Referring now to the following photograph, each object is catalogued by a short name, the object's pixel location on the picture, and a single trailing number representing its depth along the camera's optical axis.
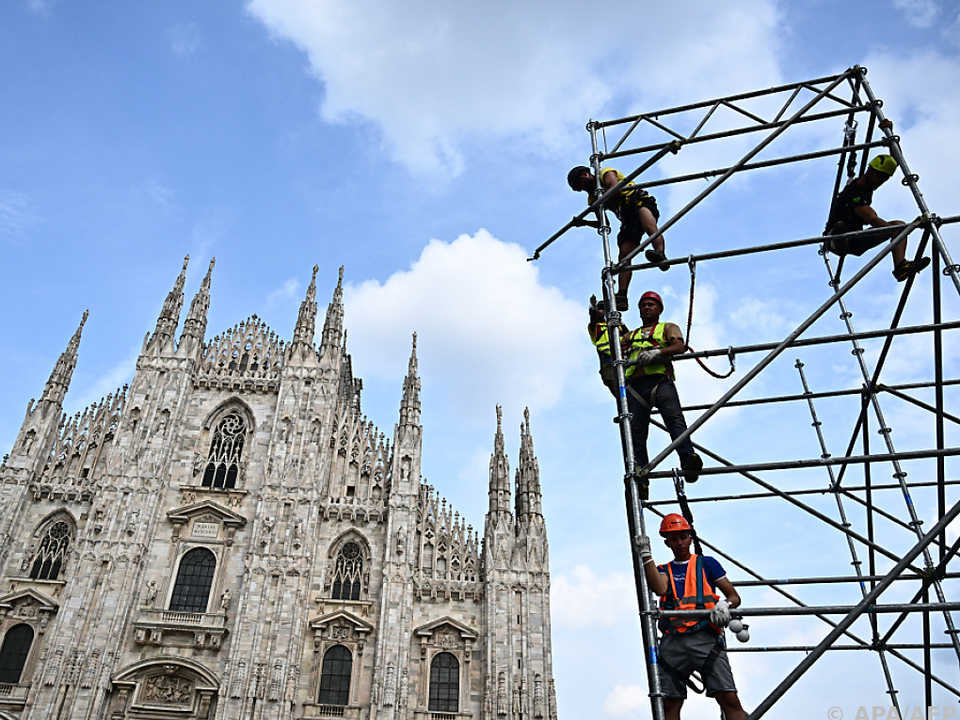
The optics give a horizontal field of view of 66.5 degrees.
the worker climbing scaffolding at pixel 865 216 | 7.48
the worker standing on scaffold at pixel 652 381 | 7.36
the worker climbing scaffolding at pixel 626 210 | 8.39
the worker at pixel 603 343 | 7.80
